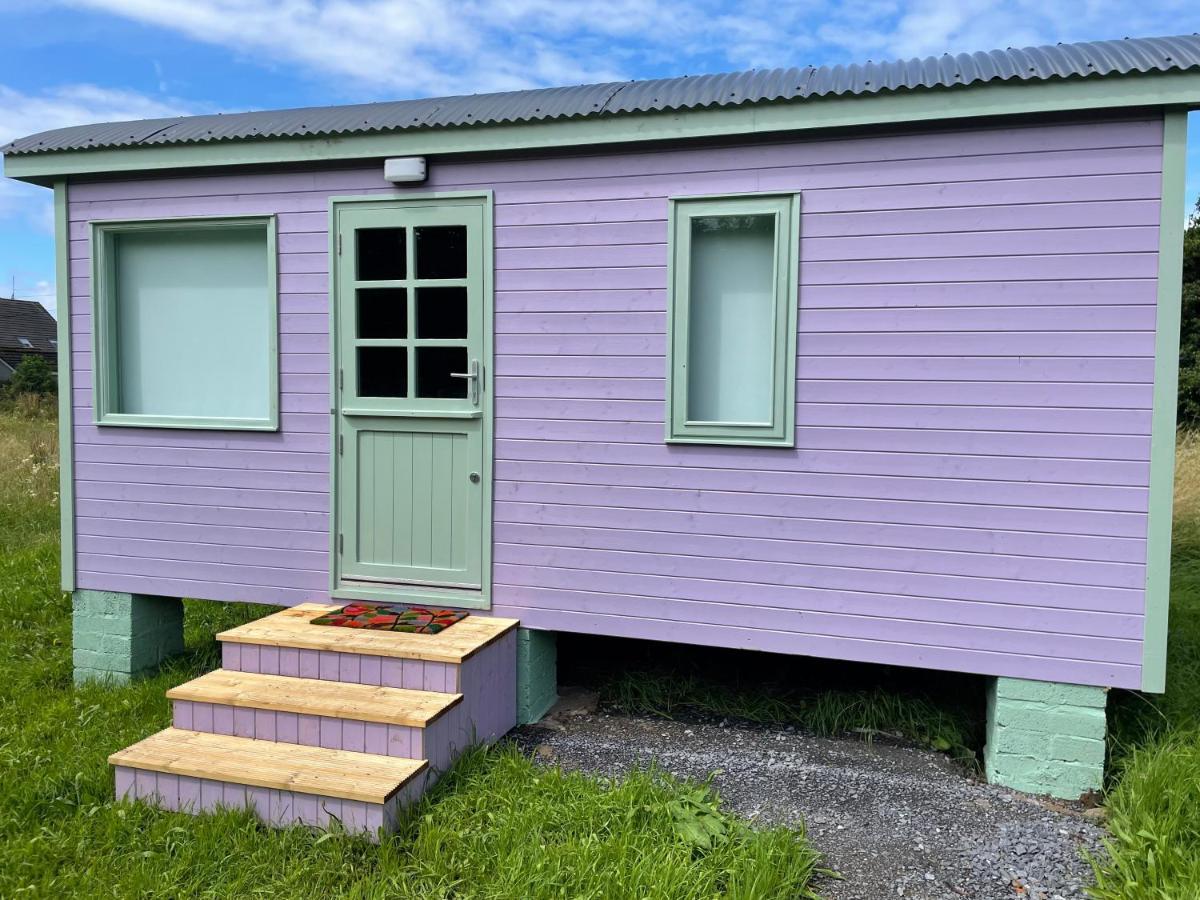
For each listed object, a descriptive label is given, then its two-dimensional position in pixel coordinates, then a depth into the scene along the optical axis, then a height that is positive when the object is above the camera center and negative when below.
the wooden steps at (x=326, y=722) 3.23 -1.24
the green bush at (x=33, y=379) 19.34 +0.75
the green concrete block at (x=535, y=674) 4.36 -1.26
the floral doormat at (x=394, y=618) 4.14 -0.96
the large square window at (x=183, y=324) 4.82 +0.50
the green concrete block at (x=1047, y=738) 3.66 -1.28
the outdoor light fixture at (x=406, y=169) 4.32 +1.20
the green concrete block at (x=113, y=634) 5.02 -1.24
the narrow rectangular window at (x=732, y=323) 3.96 +0.45
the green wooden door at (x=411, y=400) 4.41 +0.09
